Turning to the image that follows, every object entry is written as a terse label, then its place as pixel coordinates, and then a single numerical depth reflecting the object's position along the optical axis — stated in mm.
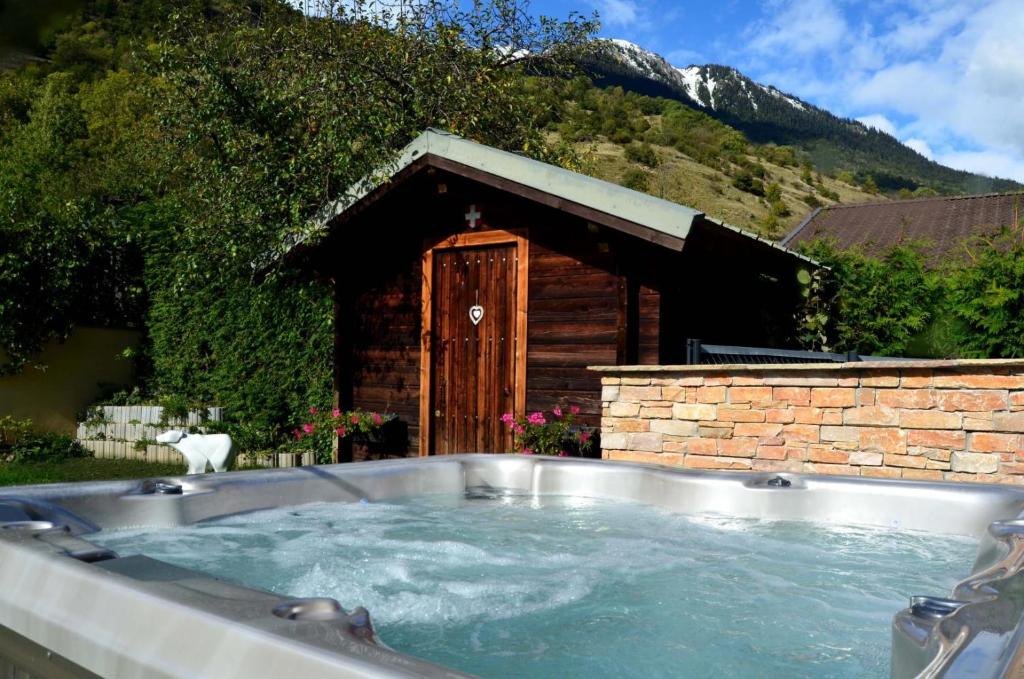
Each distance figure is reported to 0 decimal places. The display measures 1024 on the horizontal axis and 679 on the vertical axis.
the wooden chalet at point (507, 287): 6629
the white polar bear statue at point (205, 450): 5551
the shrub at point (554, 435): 6672
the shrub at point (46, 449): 8688
